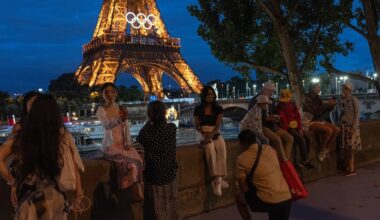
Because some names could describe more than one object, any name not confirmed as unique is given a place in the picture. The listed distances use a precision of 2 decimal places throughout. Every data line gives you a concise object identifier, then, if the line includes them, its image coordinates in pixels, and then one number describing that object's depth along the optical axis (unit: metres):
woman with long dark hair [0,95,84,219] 3.08
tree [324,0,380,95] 11.38
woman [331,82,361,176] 8.02
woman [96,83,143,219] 4.55
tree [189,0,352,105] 10.23
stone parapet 4.64
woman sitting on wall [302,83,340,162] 7.88
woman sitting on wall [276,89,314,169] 6.80
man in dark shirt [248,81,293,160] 6.15
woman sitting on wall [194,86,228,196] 5.83
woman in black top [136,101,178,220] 4.55
